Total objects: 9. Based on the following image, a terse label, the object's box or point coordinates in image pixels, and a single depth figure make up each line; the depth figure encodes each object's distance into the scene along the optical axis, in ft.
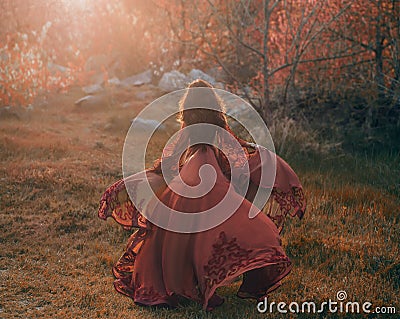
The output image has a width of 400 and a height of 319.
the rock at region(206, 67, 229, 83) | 41.24
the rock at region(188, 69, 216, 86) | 40.65
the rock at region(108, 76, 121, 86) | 51.57
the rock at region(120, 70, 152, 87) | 52.49
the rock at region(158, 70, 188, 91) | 40.25
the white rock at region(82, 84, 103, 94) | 50.96
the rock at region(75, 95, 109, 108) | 45.42
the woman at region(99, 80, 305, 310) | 13.51
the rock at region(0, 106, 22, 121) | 38.26
